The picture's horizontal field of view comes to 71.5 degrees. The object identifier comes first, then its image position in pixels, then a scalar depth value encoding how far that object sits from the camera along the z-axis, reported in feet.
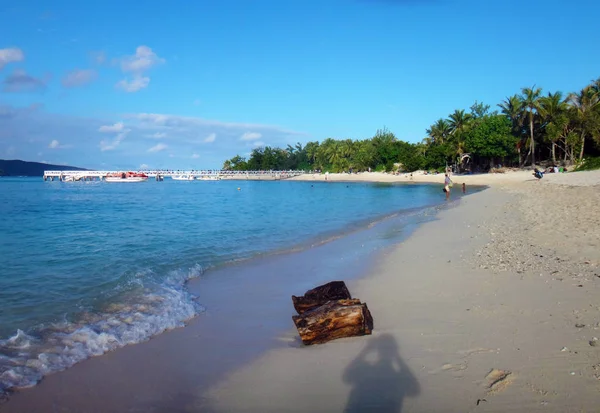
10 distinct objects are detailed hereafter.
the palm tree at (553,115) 172.76
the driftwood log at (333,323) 17.70
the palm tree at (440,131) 271.69
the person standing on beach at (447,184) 107.86
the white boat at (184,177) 504.51
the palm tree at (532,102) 190.70
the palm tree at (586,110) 163.32
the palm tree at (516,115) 207.10
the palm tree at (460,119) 254.84
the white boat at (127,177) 408.87
